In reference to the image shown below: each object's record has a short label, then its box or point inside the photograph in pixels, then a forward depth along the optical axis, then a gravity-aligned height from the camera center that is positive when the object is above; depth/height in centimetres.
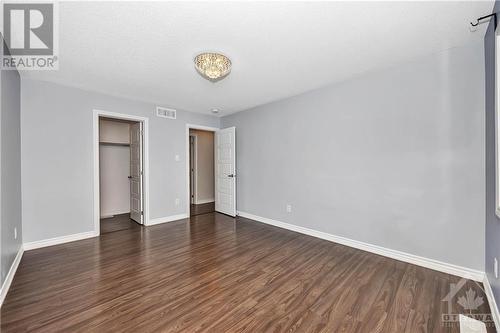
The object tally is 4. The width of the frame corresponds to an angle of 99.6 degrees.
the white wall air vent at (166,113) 431 +110
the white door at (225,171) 475 -13
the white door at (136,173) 422 -16
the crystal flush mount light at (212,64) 230 +113
